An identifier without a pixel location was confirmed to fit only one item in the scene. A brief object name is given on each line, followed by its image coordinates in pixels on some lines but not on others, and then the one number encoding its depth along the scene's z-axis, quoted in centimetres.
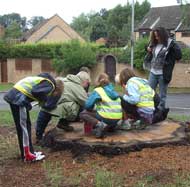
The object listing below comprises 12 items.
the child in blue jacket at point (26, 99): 350
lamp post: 1675
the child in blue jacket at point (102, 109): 380
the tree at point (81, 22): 6303
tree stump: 356
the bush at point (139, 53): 1791
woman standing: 471
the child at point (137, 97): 400
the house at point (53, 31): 3581
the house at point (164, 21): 3046
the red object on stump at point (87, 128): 392
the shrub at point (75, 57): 1886
